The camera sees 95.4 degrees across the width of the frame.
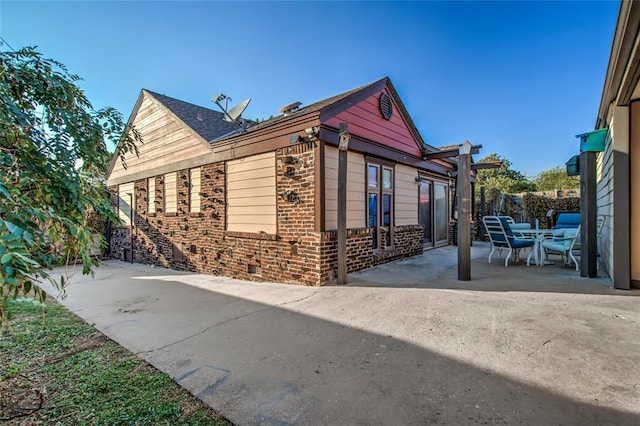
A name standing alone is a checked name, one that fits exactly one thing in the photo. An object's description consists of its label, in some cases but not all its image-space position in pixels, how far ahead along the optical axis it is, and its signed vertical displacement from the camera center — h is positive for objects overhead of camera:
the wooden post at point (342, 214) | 5.32 +0.02
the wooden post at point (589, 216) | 5.03 +0.00
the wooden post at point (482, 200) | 11.62 +0.63
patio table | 6.49 -0.66
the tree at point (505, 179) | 26.05 +3.83
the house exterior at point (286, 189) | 5.57 +0.64
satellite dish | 7.88 +2.84
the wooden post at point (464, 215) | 5.28 +0.01
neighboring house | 4.28 +0.46
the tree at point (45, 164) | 1.42 +0.40
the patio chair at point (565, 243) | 6.00 -0.59
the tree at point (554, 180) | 28.20 +3.59
